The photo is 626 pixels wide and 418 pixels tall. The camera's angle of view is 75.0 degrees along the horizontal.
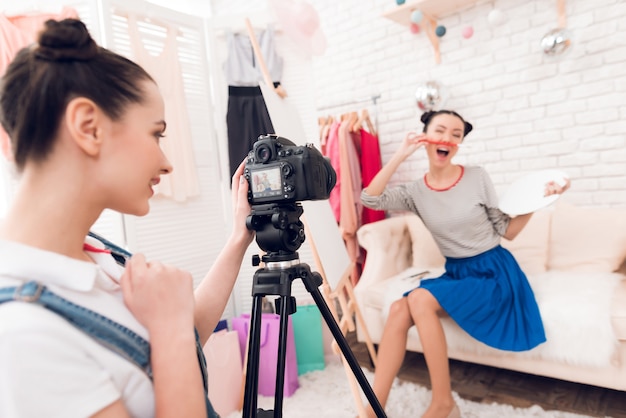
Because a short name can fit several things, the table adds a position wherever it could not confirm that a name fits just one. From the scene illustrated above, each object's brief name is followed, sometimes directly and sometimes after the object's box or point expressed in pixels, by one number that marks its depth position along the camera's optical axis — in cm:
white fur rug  167
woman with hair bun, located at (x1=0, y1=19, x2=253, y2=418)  43
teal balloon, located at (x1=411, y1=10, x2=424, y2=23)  254
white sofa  159
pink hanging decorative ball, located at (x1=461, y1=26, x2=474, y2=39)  257
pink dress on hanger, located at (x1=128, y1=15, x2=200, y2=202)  216
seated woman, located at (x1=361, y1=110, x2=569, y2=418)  166
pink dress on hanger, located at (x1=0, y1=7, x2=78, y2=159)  178
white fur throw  156
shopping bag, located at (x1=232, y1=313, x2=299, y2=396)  191
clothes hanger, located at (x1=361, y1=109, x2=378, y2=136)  291
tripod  92
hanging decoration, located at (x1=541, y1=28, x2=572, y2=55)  222
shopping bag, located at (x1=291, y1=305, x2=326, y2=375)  215
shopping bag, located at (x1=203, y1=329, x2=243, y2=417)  182
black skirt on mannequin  239
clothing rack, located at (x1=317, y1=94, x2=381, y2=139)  288
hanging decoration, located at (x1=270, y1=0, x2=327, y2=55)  200
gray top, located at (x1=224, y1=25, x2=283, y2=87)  244
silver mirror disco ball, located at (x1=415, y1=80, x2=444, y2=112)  260
